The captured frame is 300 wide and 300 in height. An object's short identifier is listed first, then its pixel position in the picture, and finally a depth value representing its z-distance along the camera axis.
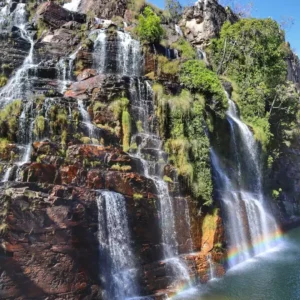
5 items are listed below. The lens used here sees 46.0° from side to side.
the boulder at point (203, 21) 36.66
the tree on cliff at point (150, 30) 26.38
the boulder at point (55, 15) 28.17
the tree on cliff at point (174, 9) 39.65
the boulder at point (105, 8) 32.41
